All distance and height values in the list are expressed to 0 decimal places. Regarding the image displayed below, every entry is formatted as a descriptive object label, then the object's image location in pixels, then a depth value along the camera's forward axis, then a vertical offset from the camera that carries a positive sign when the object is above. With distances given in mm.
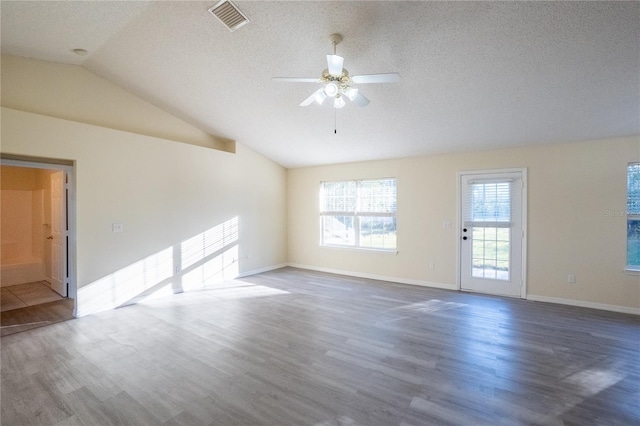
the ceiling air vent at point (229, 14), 2624 +1859
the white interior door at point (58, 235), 4496 -431
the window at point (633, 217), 3904 -84
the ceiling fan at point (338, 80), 2420 +1163
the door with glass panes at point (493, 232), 4570 -368
